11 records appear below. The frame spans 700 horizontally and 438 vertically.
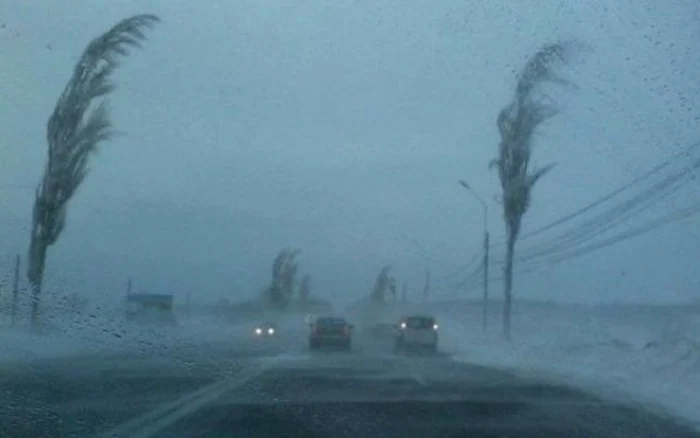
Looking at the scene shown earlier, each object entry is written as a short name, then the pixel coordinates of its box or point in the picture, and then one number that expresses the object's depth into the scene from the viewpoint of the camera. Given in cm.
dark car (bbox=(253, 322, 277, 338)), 5328
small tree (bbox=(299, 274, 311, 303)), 6483
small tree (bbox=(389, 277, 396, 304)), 9269
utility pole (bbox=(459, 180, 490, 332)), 6574
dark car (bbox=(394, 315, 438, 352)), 5322
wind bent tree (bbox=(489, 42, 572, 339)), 4943
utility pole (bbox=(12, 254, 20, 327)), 1764
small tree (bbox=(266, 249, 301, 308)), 5220
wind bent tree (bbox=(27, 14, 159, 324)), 3066
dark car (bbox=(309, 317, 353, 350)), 4906
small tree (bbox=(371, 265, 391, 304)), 8750
